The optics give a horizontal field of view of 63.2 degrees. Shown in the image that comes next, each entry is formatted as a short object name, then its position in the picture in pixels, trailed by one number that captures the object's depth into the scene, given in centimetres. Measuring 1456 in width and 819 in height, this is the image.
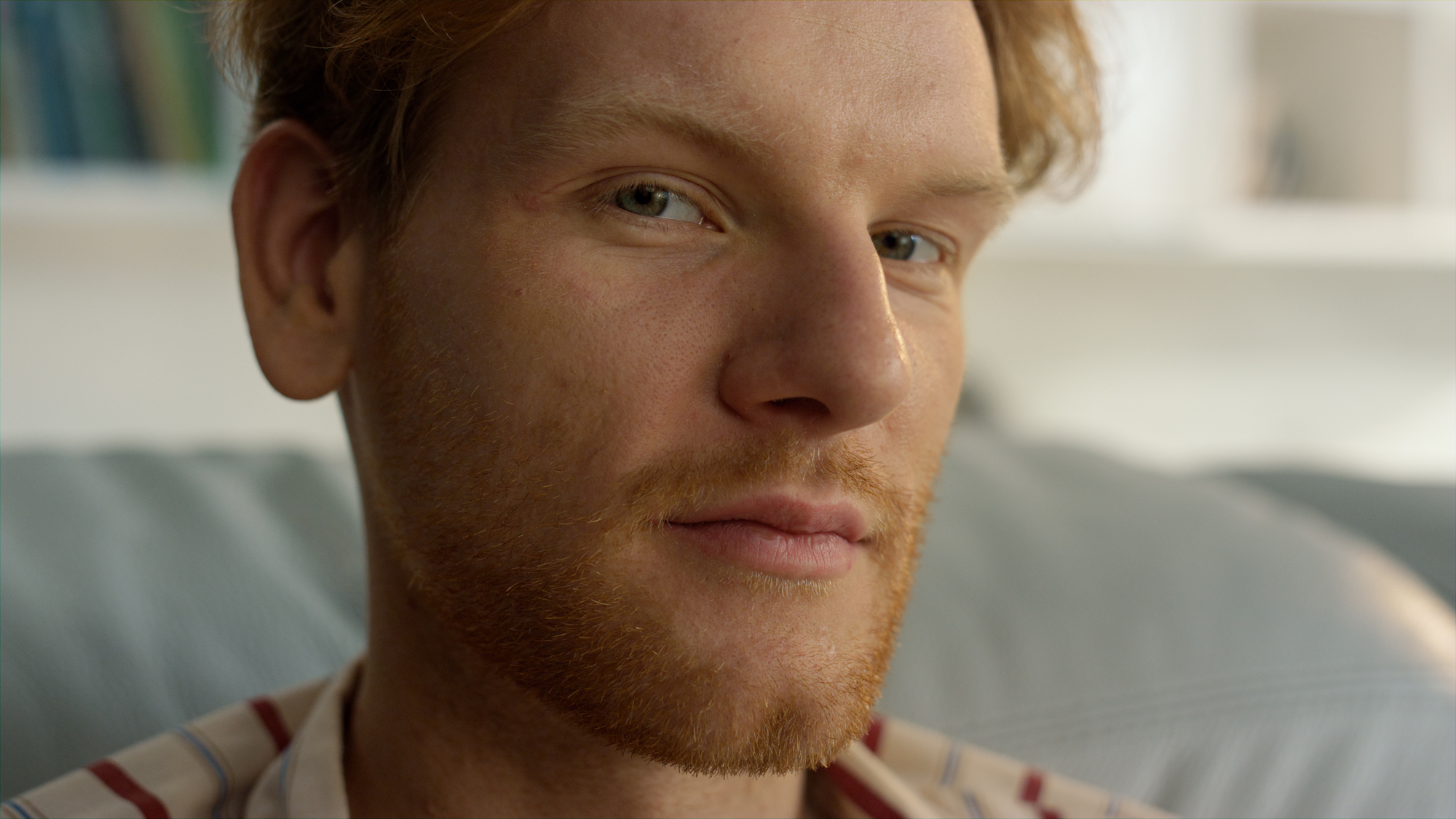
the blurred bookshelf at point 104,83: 170
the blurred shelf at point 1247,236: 217
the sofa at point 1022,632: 92
